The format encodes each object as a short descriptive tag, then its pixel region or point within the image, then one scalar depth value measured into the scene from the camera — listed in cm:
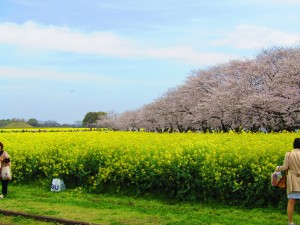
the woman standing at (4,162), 1074
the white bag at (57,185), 1141
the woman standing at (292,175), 734
